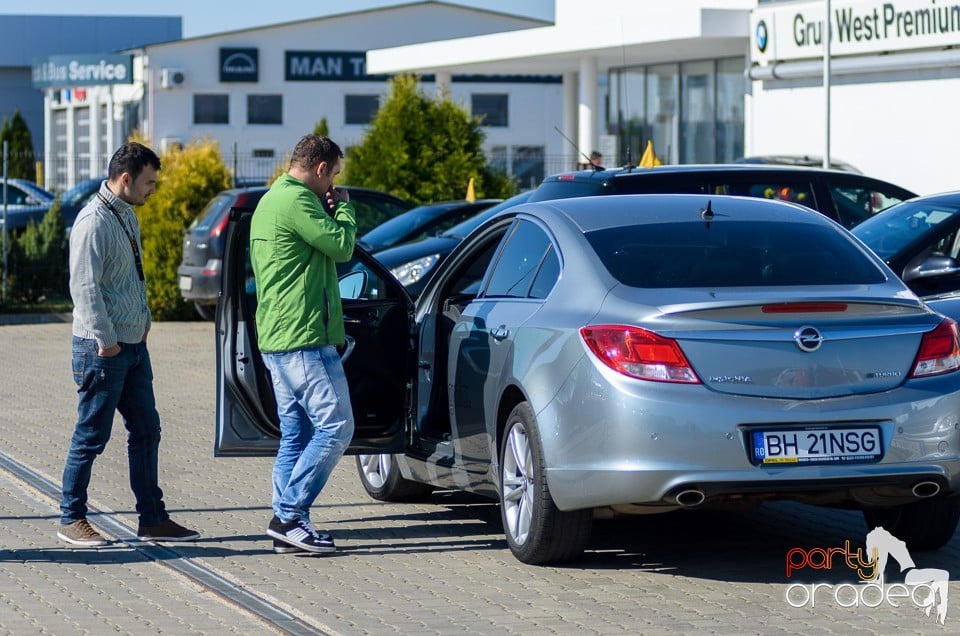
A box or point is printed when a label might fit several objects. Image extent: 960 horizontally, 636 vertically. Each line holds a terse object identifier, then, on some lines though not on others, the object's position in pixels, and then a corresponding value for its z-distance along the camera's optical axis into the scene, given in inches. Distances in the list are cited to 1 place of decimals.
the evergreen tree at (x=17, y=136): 2225.6
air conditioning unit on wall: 2237.9
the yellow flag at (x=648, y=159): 792.8
